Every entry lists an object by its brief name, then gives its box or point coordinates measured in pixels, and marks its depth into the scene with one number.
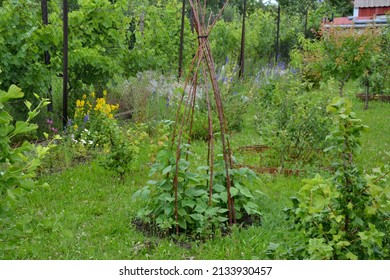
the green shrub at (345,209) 3.27
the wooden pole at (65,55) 7.53
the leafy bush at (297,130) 6.88
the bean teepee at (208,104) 4.59
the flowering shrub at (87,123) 7.27
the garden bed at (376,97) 14.37
